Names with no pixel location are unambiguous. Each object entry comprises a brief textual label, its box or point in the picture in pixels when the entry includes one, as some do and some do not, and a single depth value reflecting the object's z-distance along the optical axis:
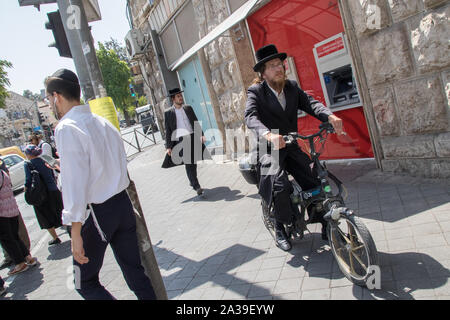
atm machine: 5.70
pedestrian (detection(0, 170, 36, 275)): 5.22
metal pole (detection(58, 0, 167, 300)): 3.53
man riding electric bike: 3.41
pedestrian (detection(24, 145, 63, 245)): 5.96
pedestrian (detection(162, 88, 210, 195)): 6.91
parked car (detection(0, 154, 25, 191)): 15.29
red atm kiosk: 5.75
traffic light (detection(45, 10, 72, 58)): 4.10
